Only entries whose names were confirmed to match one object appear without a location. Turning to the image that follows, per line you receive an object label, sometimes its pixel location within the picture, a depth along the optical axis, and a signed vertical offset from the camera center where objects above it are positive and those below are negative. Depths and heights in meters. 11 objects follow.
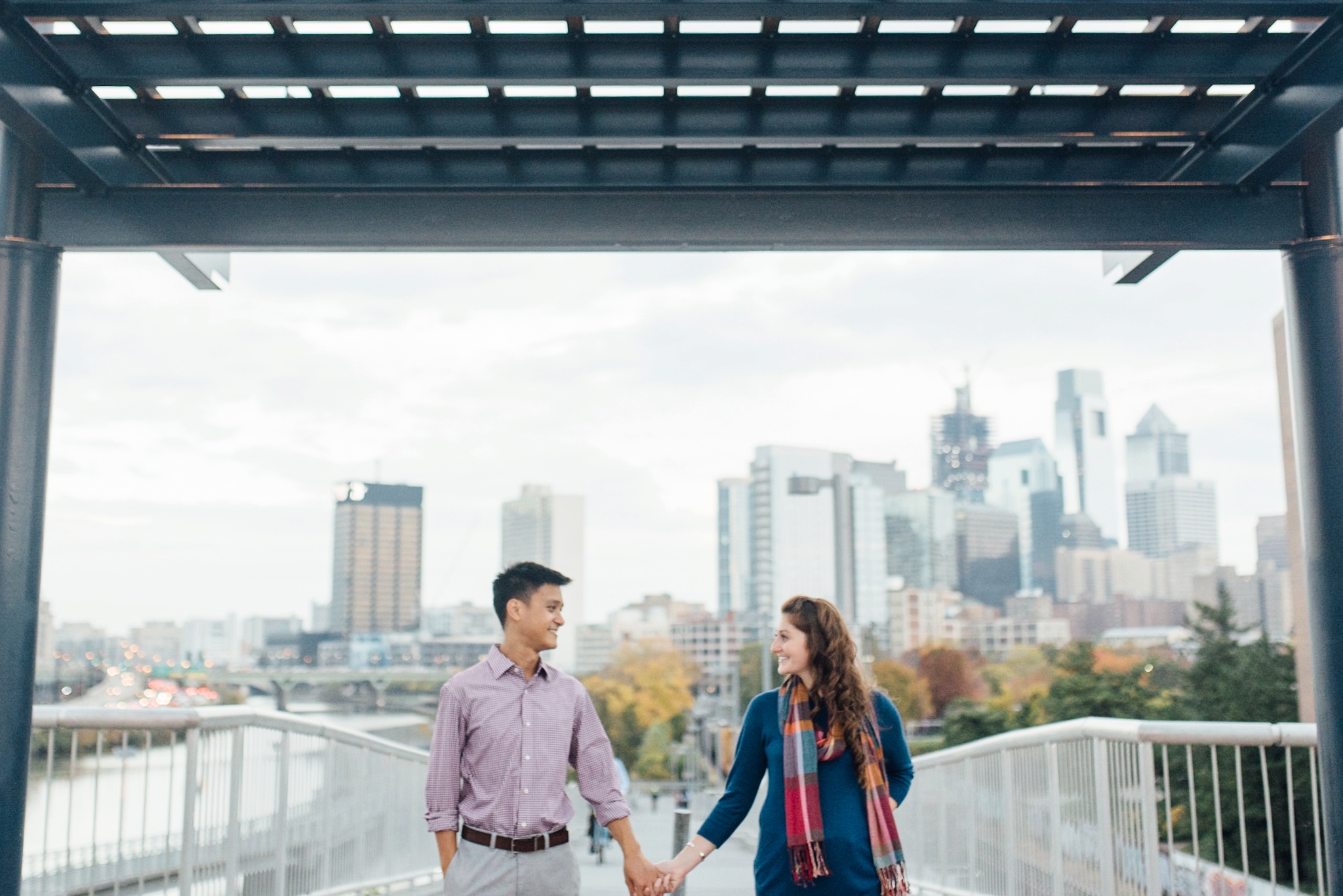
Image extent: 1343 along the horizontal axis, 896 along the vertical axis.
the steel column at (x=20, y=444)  5.14 +0.70
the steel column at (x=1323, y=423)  5.22 +0.77
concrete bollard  9.38 -1.90
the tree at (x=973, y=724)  64.94 -7.35
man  3.79 -0.56
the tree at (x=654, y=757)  75.94 -10.49
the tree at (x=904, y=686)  81.06 -6.47
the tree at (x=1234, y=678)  40.91 -3.16
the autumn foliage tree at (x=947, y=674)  92.31 -6.37
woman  3.62 -0.57
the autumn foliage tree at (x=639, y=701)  81.81 -7.47
